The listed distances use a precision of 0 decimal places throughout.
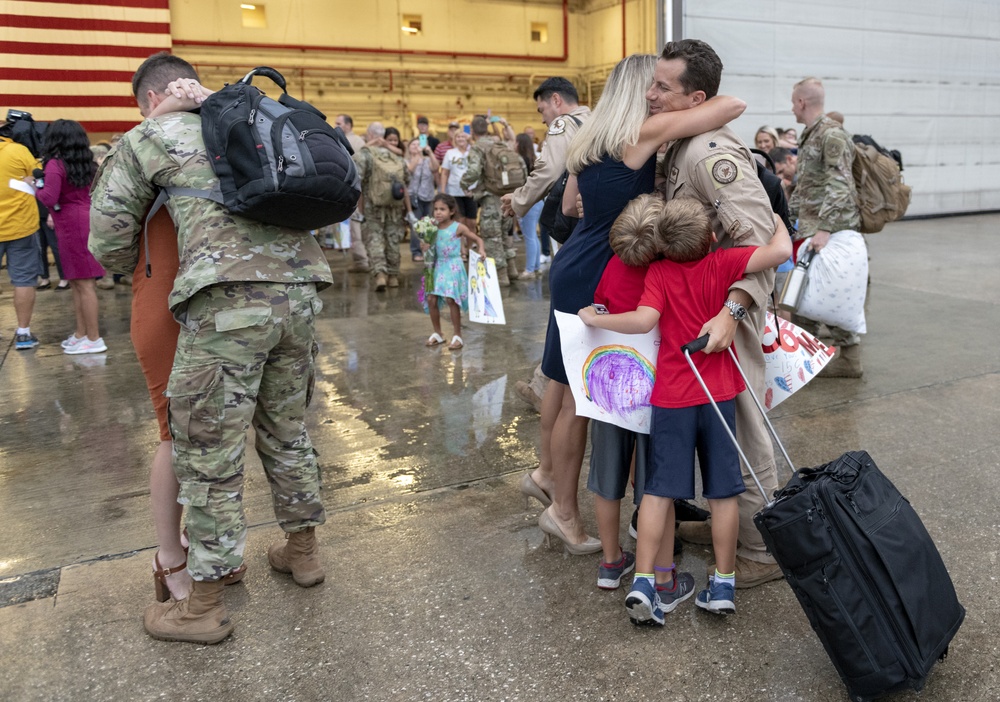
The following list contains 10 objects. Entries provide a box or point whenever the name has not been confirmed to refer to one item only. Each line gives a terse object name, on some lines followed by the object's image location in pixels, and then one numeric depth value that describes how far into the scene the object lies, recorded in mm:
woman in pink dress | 6391
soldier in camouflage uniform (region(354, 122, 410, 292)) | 9727
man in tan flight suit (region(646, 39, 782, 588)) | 2779
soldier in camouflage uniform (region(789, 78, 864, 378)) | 5449
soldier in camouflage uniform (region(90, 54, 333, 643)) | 2580
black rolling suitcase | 2250
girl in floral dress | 6594
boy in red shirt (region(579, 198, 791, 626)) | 2725
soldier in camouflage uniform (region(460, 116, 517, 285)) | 9406
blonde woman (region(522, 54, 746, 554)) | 2852
